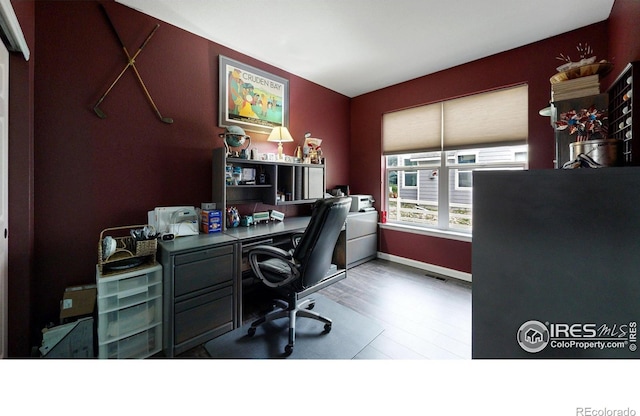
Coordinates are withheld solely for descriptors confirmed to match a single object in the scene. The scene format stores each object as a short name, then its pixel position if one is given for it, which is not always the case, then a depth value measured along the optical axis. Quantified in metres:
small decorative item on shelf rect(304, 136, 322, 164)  3.18
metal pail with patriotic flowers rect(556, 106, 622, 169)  1.08
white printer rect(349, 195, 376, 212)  3.63
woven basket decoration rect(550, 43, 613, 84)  1.43
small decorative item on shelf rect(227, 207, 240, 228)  2.51
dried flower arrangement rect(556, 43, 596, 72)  2.24
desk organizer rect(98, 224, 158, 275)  1.57
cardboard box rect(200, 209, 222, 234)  2.22
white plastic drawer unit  1.49
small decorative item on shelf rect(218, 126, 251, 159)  2.44
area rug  1.69
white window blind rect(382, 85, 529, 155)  2.71
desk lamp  2.83
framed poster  2.60
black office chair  1.63
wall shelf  1.18
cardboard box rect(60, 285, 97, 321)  1.64
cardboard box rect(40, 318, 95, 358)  1.43
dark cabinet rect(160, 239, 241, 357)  1.64
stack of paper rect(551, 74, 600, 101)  1.46
